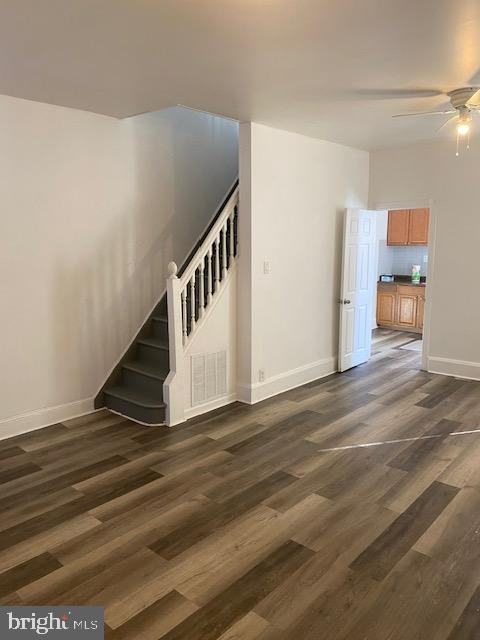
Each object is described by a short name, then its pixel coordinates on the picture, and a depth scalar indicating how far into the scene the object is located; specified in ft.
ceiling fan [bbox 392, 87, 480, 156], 11.81
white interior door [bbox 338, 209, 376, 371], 19.58
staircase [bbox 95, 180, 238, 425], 14.43
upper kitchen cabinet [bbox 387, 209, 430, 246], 28.02
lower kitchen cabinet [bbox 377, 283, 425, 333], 28.25
